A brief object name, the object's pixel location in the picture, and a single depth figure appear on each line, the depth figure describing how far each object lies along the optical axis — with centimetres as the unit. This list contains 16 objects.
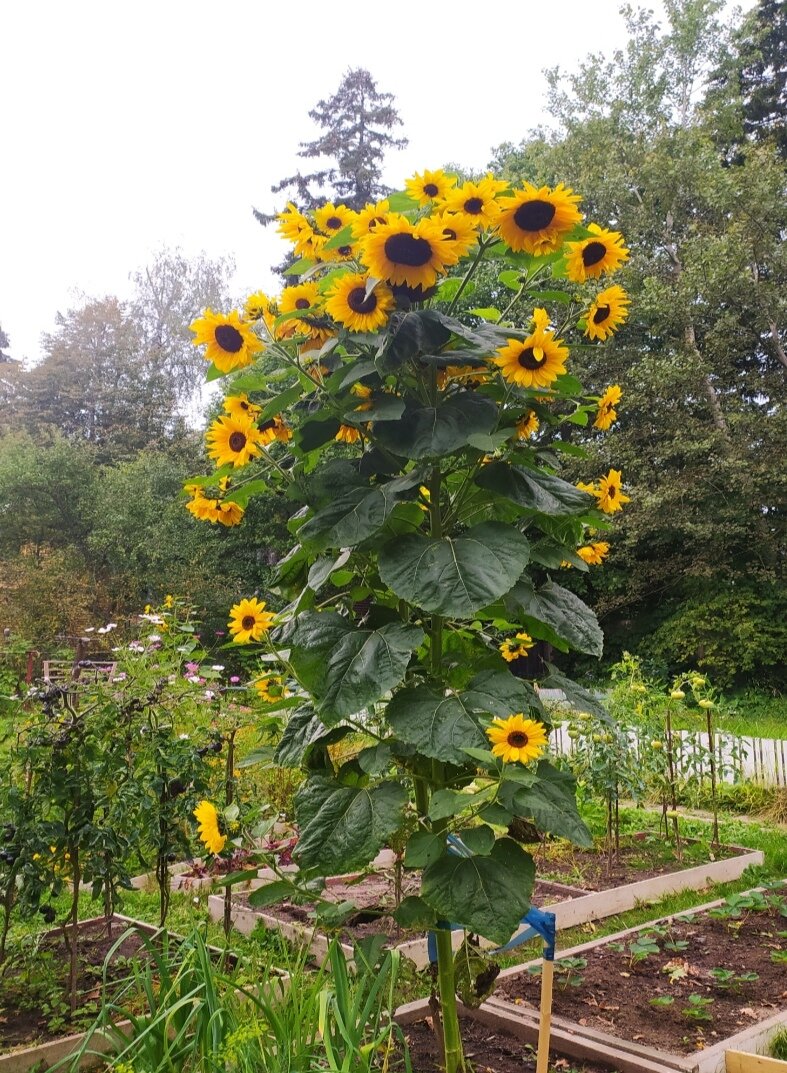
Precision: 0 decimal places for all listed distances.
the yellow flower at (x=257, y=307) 163
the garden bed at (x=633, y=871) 341
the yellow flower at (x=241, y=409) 158
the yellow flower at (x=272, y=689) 187
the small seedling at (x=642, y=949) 261
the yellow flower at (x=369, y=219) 143
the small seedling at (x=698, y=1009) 221
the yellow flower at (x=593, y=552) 175
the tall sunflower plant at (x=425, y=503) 128
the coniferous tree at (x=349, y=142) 1948
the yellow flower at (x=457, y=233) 137
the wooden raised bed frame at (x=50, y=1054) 196
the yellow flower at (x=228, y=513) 169
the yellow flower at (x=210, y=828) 167
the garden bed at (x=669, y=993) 197
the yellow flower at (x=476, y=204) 140
